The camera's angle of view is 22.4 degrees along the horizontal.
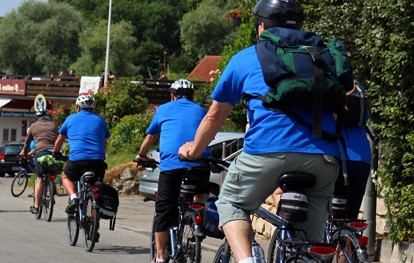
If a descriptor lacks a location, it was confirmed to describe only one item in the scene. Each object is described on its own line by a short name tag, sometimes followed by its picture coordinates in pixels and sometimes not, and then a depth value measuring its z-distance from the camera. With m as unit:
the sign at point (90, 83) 40.59
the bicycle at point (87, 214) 11.33
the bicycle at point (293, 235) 4.92
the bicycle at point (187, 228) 8.10
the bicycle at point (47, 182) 15.30
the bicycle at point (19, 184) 23.11
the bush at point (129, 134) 25.47
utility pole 39.70
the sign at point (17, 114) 52.03
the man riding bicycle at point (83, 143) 11.80
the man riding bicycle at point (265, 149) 4.89
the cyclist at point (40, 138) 15.66
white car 16.94
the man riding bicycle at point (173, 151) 8.58
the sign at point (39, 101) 26.27
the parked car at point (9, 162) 36.78
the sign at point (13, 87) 51.50
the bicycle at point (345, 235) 6.23
